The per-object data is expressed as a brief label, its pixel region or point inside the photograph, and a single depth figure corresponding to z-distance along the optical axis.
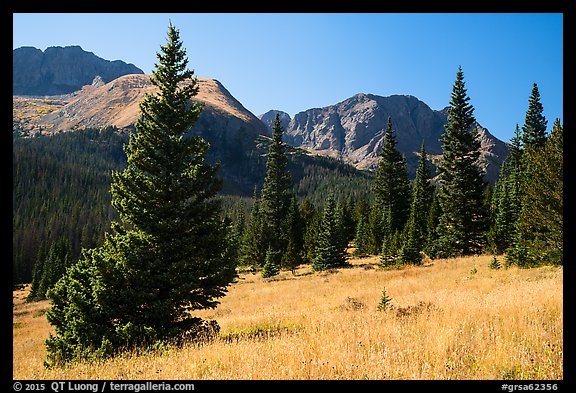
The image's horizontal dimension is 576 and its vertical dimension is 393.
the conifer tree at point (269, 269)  35.84
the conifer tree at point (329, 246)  35.91
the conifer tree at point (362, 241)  46.00
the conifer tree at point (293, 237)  41.06
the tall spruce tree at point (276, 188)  49.62
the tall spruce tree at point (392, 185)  46.00
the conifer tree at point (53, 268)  57.20
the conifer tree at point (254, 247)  45.58
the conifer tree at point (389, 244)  29.72
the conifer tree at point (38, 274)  58.14
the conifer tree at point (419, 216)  29.66
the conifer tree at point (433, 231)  31.58
